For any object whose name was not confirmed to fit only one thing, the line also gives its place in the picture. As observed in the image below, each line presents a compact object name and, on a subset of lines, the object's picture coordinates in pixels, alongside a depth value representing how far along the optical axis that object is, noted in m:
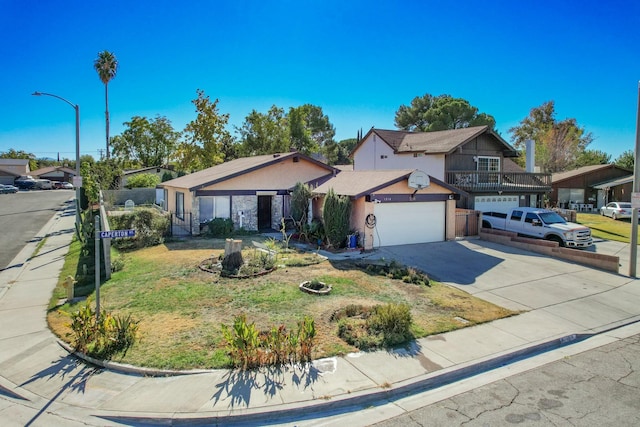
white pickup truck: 17.72
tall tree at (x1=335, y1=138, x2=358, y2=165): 76.69
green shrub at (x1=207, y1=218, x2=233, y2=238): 20.47
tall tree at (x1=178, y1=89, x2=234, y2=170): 39.31
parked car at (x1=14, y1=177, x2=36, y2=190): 69.81
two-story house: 24.50
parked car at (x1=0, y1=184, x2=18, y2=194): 56.33
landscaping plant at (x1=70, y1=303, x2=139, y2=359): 7.37
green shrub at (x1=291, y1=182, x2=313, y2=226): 20.56
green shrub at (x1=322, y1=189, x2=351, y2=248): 16.73
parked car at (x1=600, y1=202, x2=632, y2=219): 30.02
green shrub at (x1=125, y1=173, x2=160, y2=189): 41.41
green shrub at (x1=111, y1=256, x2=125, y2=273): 13.54
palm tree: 38.94
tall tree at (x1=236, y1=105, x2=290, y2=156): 44.31
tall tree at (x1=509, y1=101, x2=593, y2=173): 49.34
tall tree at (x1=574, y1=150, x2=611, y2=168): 53.78
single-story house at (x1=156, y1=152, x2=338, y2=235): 20.78
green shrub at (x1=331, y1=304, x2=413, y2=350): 7.82
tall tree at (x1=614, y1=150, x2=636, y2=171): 48.84
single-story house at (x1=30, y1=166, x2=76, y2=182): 84.81
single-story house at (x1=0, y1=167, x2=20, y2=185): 74.38
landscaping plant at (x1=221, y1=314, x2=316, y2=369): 6.84
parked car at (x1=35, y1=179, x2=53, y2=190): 70.44
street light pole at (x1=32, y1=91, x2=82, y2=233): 20.41
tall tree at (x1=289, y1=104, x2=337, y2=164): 70.81
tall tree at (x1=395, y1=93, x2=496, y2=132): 47.34
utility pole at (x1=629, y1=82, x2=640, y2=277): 13.97
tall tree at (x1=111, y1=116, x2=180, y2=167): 56.41
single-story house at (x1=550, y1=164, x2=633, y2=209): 38.12
